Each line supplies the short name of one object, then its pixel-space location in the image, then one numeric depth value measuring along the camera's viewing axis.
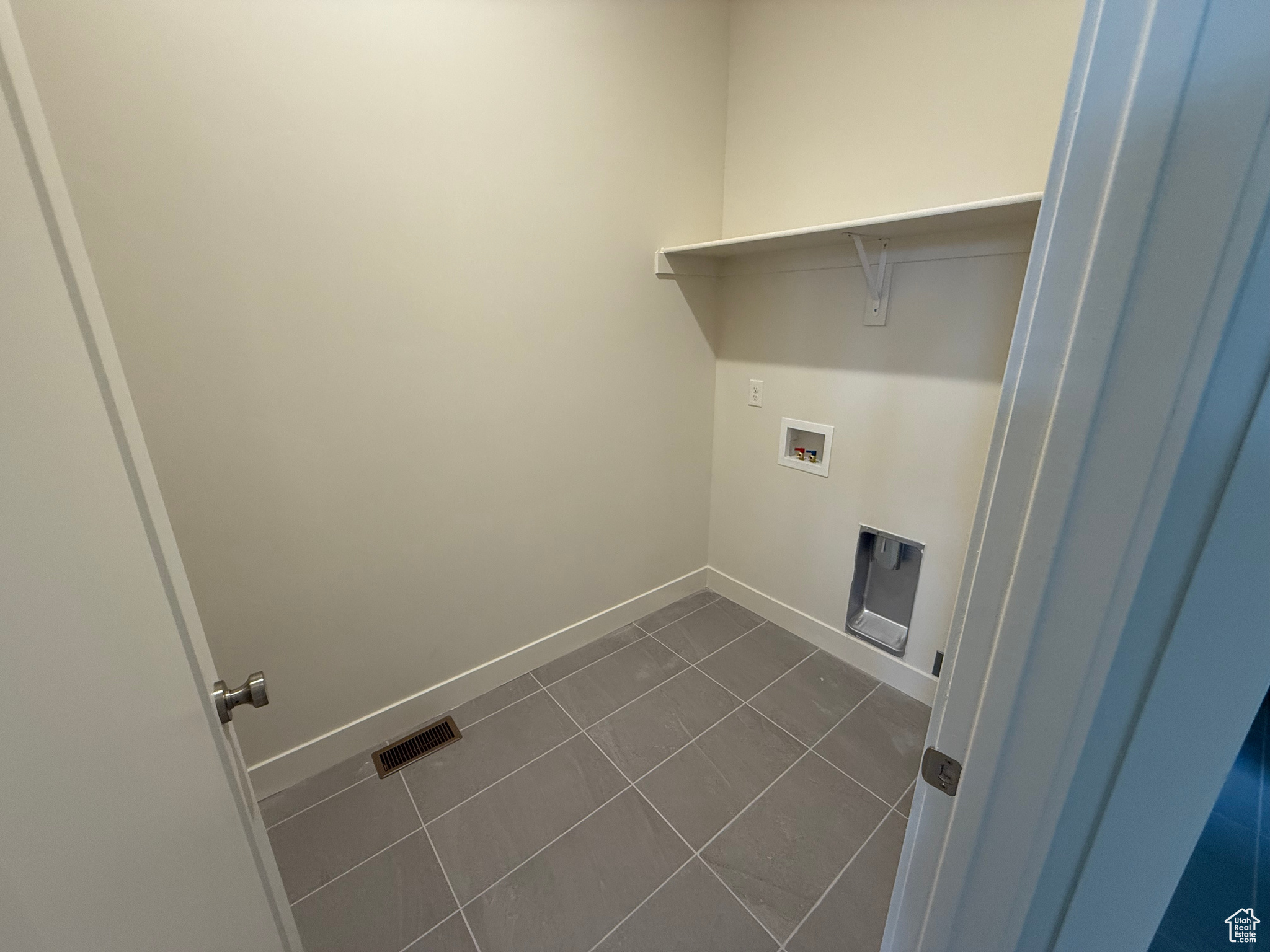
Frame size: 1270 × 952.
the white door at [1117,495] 0.32
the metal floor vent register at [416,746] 1.68
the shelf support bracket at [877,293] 1.70
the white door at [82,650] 0.32
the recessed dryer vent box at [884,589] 1.91
